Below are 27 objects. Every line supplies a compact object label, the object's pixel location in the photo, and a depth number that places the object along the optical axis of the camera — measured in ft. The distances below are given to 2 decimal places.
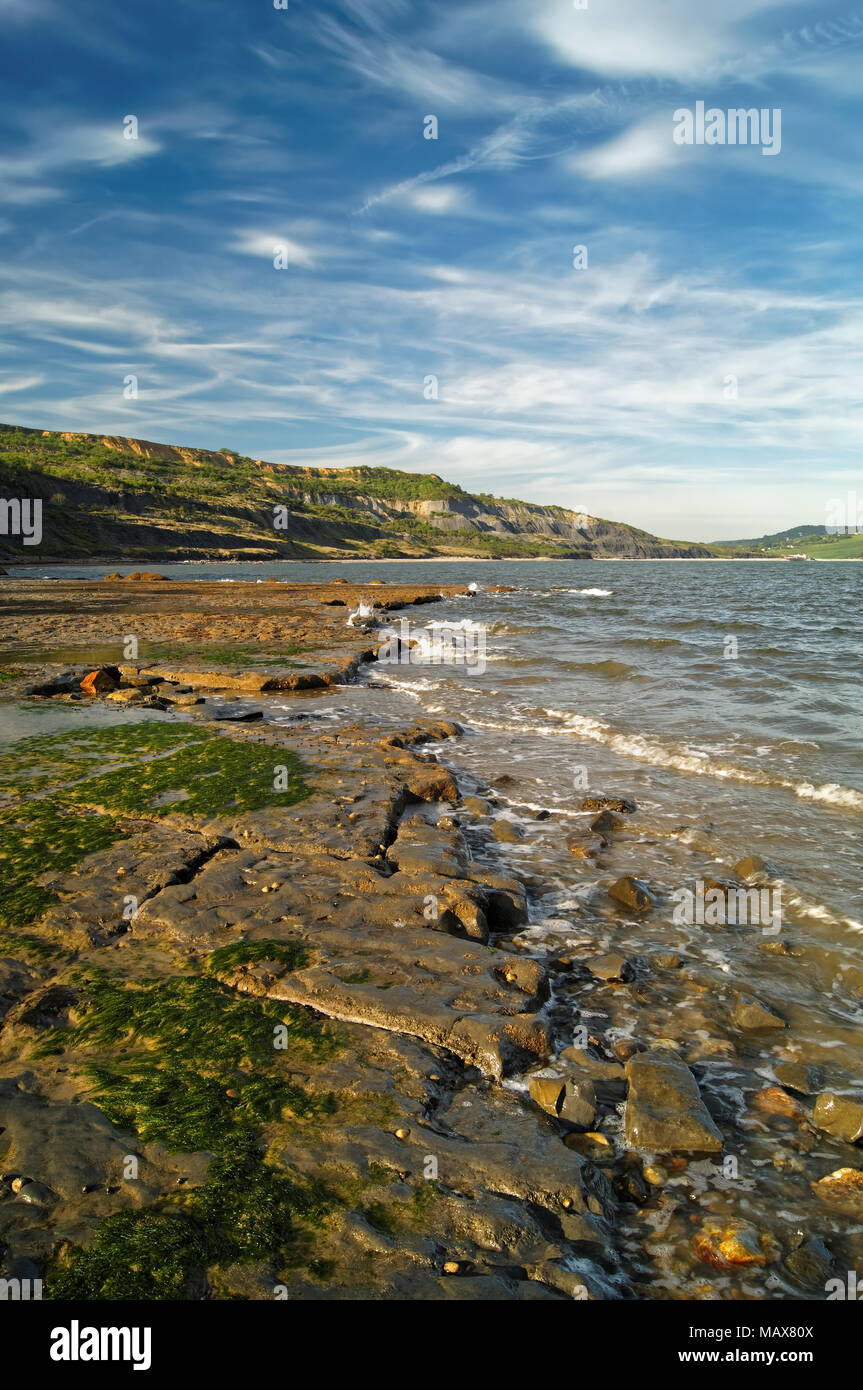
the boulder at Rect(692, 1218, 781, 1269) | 11.35
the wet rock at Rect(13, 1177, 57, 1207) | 10.48
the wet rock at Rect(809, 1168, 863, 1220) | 12.53
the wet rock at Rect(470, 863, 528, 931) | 22.53
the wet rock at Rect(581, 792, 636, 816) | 33.76
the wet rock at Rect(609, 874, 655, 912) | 24.12
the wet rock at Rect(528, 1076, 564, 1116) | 14.23
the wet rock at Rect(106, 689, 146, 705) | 49.29
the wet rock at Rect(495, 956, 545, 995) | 18.13
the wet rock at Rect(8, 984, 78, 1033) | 15.25
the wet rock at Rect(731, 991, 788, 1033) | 17.93
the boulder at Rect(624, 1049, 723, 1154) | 13.80
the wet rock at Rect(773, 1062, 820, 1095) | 15.75
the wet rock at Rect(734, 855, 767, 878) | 26.34
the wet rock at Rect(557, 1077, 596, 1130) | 14.02
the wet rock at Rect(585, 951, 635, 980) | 19.76
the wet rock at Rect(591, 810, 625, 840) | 30.96
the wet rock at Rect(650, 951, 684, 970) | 20.62
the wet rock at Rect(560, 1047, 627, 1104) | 15.15
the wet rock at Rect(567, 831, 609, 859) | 28.22
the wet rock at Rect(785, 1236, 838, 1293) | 11.08
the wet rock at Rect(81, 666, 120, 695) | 51.70
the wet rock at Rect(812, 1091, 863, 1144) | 14.17
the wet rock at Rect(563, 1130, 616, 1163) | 13.37
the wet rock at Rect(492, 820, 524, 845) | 29.55
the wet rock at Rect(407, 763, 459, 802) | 33.04
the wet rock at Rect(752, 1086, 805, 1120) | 14.97
